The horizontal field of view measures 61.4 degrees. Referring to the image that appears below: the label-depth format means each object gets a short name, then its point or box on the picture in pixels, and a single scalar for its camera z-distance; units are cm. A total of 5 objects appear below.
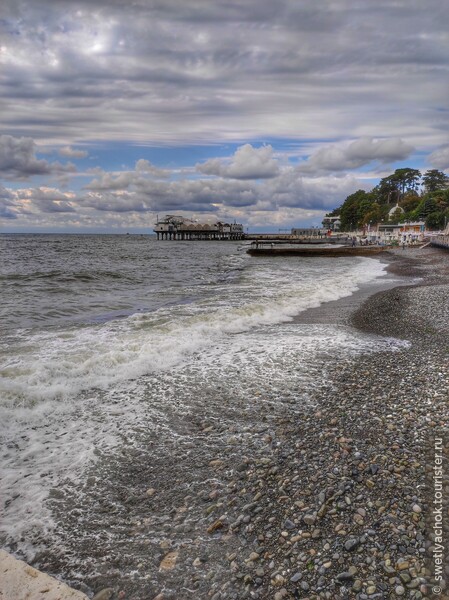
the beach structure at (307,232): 13458
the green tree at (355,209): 12688
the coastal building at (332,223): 15700
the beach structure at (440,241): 5555
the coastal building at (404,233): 7509
